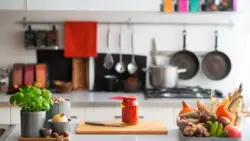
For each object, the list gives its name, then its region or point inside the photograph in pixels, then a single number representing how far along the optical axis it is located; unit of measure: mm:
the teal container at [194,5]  4117
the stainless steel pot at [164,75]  4070
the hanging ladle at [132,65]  4359
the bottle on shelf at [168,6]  4049
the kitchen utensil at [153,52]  4359
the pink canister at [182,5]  4097
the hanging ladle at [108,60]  4355
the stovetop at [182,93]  3947
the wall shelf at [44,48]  4215
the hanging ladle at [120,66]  4355
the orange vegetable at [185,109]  2607
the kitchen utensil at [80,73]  4352
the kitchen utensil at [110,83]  4262
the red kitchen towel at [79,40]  4285
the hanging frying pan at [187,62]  4363
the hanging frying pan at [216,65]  4352
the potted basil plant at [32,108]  2330
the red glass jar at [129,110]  2650
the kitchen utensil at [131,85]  4219
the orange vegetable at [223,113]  2422
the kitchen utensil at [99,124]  2670
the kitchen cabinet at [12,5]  3957
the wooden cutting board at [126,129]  2547
